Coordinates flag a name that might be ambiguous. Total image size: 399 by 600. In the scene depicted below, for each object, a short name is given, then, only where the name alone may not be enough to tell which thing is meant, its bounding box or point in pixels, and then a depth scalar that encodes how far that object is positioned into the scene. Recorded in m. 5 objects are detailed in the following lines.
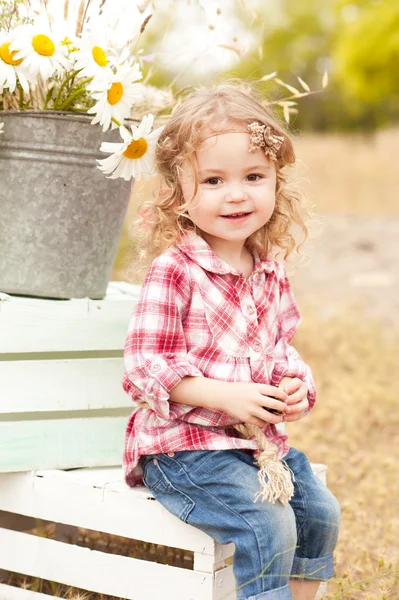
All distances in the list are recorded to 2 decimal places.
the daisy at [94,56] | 2.16
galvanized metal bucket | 2.27
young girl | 2.08
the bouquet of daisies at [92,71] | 2.16
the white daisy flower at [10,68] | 2.16
